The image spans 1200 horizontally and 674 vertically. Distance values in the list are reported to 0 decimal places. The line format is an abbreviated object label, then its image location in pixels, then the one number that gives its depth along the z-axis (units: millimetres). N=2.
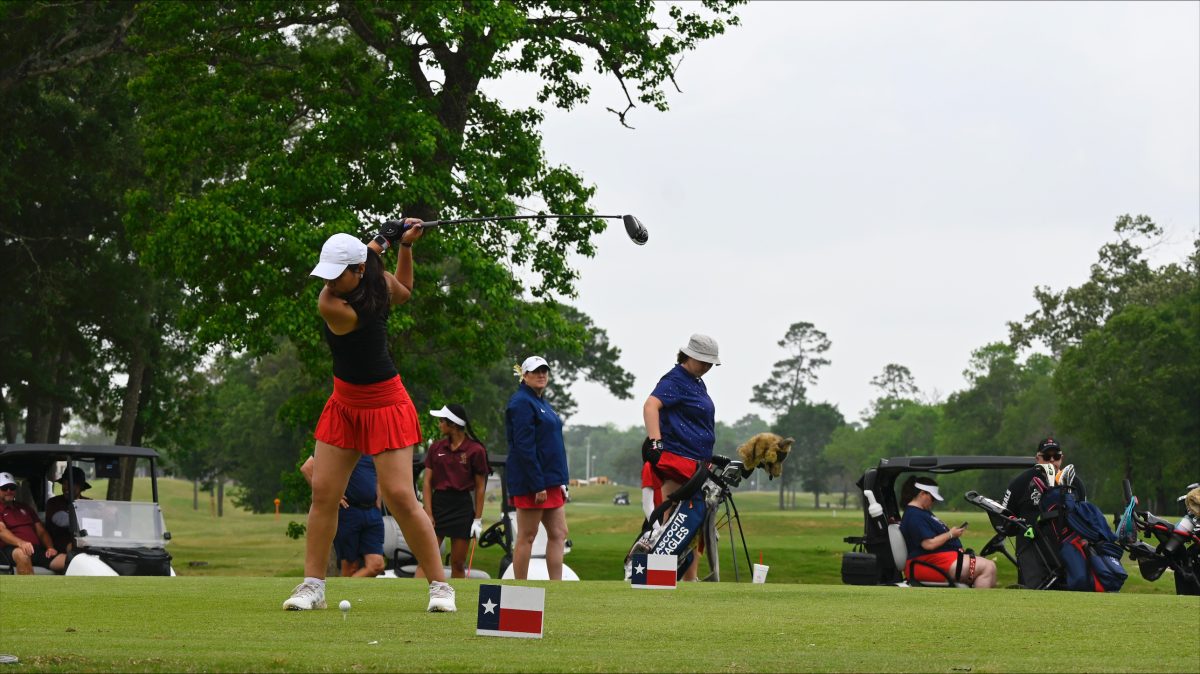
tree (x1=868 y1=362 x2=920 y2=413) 171000
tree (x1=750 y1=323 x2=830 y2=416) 168625
